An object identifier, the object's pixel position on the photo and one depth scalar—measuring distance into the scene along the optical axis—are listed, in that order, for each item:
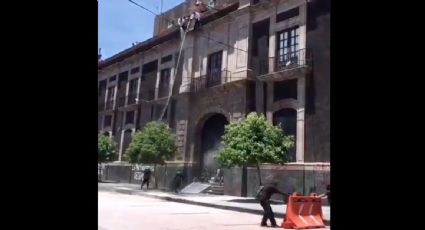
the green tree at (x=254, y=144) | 18.25
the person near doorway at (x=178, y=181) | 24.92
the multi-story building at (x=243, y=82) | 20.06
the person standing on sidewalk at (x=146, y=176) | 26.30
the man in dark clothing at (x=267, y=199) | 10.53
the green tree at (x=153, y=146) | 25.72
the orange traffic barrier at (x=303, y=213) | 10.76
